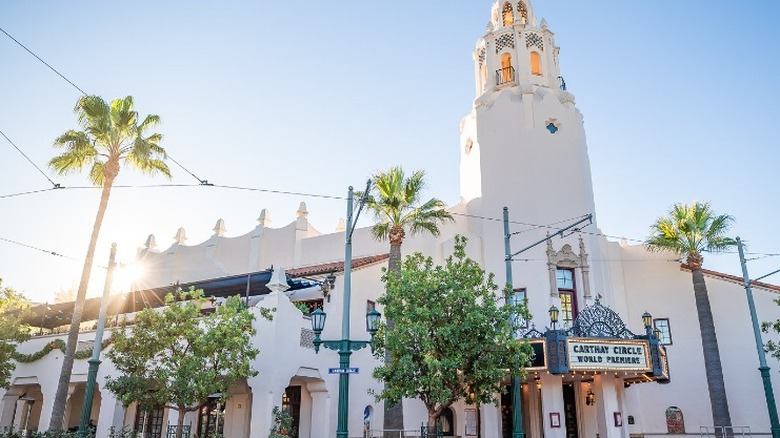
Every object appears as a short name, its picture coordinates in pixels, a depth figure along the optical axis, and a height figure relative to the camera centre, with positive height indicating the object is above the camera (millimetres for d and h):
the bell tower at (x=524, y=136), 30328 +14877
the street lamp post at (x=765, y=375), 22359 +1960
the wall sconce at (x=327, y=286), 24903 +5631
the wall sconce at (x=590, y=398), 27656 +1313
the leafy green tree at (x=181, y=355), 18312 +2154
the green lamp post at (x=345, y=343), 14789 +2080
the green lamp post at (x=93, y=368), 18391 +1675
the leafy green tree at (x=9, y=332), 26031 +3829
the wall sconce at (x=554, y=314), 23094 +4191
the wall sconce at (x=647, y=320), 24219 +4225
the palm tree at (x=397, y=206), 24547 +8729
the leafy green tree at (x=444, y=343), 16750 +2293
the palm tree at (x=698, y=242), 26188 +8456
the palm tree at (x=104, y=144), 22312 +10145
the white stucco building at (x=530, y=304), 23891 +5592
